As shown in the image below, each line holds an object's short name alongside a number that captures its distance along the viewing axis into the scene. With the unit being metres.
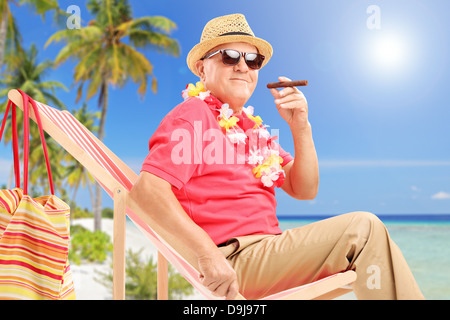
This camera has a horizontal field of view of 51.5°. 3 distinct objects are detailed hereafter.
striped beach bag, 1.95
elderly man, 1.88
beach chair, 1.88
